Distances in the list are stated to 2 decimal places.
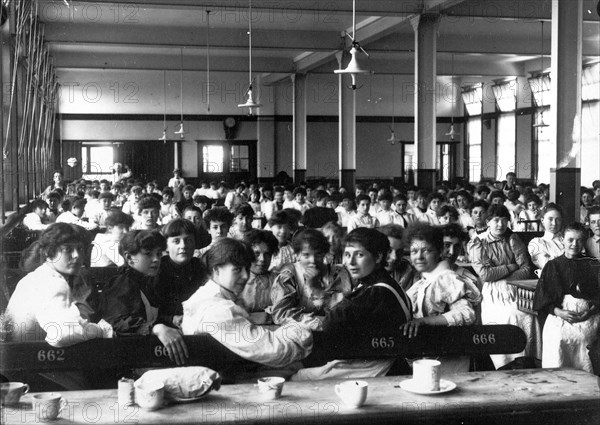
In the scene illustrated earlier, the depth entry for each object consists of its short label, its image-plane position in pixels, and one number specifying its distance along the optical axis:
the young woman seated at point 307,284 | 3.98
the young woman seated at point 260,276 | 4.40
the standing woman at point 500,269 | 5.24
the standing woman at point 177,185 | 14.97
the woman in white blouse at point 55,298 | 2.91
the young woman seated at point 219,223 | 5.59
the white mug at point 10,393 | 2.46
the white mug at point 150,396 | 2.38
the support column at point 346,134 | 15.41
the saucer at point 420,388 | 2.57
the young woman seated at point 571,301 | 4.46
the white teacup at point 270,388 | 2.54
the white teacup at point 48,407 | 2.32
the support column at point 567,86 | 8.16
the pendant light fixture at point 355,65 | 7.61
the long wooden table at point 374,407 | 2.38
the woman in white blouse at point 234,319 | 2.80
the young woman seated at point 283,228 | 5.43
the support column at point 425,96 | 11.98
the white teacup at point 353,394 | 2.46
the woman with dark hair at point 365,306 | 3.11
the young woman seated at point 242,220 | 5.96
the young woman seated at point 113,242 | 5.84
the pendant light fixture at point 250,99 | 11.40
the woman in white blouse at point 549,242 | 5.59
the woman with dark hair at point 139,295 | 3.00
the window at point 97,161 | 21.98
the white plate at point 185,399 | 2.46
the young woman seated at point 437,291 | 3.38
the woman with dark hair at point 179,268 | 3.89
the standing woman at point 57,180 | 15.24
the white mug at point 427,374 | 2.58
